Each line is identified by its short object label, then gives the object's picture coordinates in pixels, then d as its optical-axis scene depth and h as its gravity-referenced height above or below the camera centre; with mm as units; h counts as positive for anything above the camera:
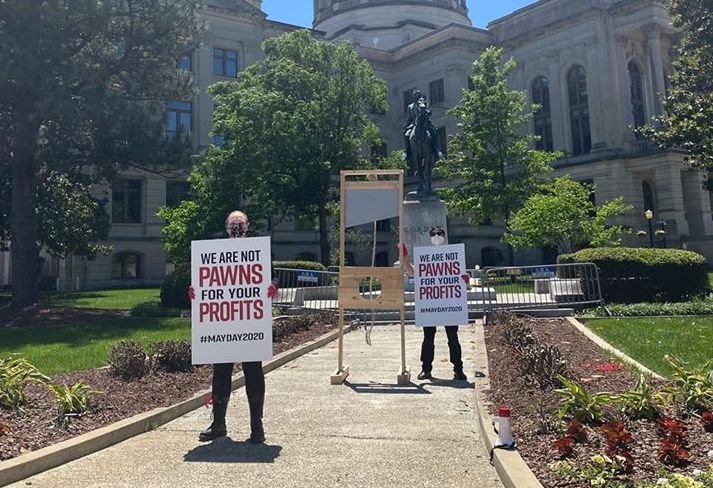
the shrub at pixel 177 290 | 21641 +330
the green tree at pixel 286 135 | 32406 +8545
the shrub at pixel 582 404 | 5551 -1089
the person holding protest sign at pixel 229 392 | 6027 -940
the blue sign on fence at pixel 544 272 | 18445 +391
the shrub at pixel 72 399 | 6363 -996
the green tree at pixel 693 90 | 19125 +6207
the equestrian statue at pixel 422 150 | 20594 +4707
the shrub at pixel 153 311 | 20172 -365
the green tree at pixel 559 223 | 29141 +2912
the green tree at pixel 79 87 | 19297 +7179
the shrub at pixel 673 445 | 4352 -1182
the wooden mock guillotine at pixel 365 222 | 9055 +758
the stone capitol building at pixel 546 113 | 45469 +13994
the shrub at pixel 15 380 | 6617 -860
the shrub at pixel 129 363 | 8227 -816
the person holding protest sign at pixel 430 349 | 8969 -871
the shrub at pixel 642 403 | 5582 -1115
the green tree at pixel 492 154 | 34812 +7583
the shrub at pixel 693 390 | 5629 -1033
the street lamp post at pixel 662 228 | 38356 +3546
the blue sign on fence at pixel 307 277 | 20386 +576
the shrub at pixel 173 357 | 8766 -815
